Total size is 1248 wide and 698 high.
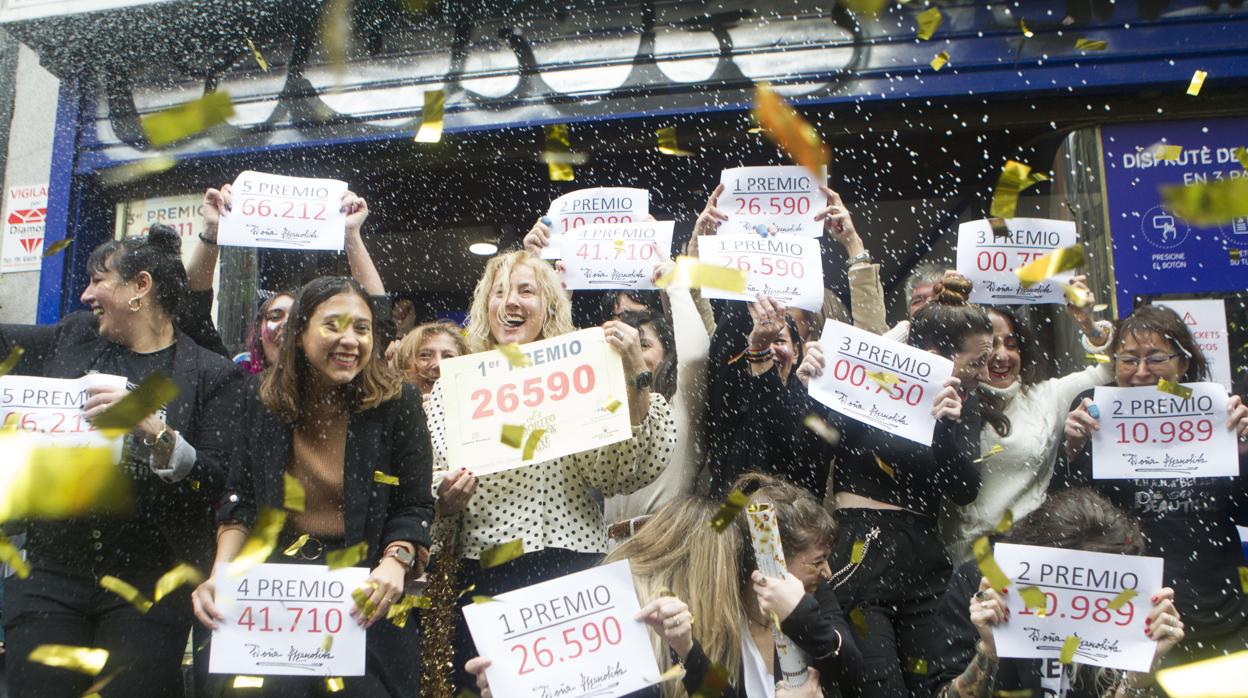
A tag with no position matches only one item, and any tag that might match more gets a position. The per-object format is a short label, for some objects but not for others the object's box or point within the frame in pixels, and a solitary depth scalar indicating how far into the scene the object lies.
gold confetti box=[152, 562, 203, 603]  3.10
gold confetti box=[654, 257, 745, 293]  3.52
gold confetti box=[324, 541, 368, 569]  2.79
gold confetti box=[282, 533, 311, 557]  2.80
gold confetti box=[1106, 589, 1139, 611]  2.64
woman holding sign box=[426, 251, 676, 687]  3.00
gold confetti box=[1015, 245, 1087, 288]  3.21
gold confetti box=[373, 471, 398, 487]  2.88
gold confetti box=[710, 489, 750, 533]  2.66
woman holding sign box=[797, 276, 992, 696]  3.11
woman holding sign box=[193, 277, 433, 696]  2.84
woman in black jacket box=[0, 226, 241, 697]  2.98
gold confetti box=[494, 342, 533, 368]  3.06
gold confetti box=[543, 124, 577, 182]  5.85
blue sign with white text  5.13
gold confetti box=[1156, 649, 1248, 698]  2.28
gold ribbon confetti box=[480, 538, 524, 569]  2.98
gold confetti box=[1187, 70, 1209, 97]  4.96
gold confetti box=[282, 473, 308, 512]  2.86
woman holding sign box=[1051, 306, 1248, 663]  3.12
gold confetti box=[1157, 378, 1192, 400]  3.25
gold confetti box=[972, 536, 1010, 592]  2.66
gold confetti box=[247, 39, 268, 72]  6.25
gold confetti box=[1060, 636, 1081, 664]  2.62
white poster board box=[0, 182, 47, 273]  6.61
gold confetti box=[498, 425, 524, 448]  2.97
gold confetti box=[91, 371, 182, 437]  2.94
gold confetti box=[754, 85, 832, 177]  5.36
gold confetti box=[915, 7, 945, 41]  5.54
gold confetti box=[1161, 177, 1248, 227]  2.16
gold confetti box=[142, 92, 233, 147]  2.97
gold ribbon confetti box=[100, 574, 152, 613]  3.03
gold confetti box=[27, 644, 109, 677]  2.93
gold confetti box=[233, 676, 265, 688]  2.76
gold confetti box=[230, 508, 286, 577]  2.79
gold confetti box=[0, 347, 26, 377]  3.19
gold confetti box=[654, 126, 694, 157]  5.82
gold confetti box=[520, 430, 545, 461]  2.96
